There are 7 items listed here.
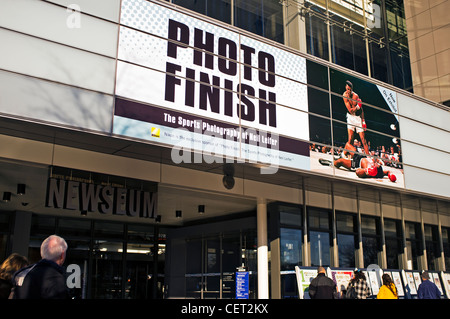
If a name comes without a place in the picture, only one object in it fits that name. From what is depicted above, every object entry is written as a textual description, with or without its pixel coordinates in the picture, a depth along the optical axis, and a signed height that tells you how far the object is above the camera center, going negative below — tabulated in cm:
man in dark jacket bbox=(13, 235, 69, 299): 354 +1
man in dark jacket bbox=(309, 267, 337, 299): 1097 -4
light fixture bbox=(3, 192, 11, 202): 1443 +262
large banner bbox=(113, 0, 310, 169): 1014 +447
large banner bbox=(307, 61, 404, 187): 1342 +455
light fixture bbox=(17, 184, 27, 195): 1348 +264
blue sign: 1509 +4
